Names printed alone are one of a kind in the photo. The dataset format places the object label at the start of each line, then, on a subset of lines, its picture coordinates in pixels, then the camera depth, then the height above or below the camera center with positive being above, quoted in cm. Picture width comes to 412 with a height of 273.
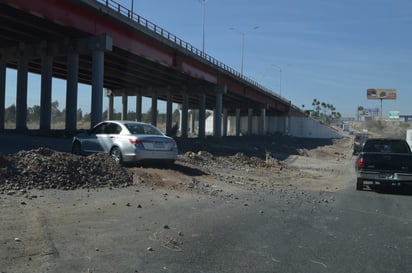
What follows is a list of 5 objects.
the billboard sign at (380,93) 16888 +1763
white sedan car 1512 -8
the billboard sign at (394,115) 16319 +998
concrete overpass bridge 3181 +754
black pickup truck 1516 -71
